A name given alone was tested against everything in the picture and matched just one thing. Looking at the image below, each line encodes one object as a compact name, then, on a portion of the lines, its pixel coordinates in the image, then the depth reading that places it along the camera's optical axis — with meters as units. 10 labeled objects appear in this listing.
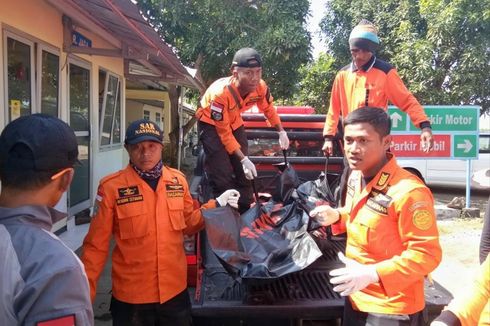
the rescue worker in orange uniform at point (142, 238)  2.36
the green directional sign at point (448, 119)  8.07
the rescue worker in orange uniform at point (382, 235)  1.91
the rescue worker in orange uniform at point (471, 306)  1.65
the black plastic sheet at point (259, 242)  2.59
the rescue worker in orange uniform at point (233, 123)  3.62
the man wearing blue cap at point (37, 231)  1.05
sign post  8.11
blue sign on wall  6.06
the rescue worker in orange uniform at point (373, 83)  3.50
